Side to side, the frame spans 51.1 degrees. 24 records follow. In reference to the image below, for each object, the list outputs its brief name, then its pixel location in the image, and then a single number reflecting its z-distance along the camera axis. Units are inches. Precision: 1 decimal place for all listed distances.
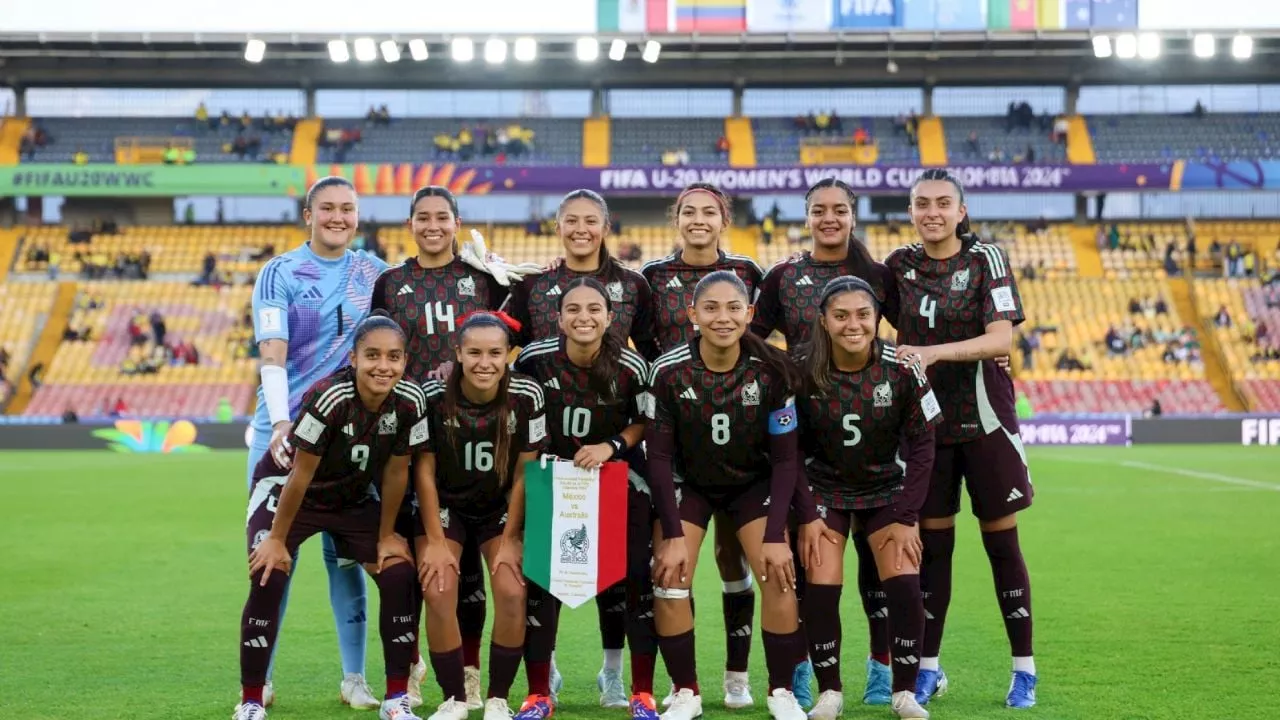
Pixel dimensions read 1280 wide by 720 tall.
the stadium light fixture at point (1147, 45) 1344.7
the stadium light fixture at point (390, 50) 1363.2
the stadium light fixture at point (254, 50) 1359.5
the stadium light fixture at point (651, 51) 1358.3
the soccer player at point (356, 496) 203.5
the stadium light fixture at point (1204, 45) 1355.8
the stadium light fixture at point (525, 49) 1363.2
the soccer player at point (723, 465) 205.3
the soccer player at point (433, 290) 228.2
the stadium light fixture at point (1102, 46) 1342.3
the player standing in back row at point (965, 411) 222.7
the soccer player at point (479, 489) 204.5
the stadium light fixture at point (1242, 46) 1348.4
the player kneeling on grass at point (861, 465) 207.9
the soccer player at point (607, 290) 223.5
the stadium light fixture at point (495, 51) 1364.4
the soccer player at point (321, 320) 224.4
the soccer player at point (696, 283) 220.1
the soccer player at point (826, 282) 225.6
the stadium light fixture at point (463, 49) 1369.3
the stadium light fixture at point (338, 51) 1370.6
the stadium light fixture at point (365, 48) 1365.7
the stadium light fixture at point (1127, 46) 1349.7
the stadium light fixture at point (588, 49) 1357.0
